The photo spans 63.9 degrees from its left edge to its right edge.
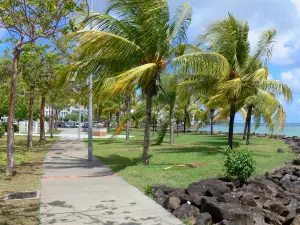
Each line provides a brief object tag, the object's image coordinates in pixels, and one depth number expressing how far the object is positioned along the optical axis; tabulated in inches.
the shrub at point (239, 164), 234.5
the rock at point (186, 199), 185.5
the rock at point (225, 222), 148.2
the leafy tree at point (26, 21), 212.4
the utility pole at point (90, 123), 362.5
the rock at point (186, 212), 165.9
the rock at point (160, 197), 190.1
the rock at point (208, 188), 202.0
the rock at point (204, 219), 154.1
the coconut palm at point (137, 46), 305.4
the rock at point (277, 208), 182.3
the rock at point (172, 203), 175.8
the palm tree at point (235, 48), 443.6
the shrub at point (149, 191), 205.6
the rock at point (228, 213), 152.8
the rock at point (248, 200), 187.2
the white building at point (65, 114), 3282.3
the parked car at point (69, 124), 2163.4
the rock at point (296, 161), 373.3
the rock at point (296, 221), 176.4
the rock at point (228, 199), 185.0
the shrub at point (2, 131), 764.9
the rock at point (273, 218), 171.8
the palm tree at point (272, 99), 445.9
